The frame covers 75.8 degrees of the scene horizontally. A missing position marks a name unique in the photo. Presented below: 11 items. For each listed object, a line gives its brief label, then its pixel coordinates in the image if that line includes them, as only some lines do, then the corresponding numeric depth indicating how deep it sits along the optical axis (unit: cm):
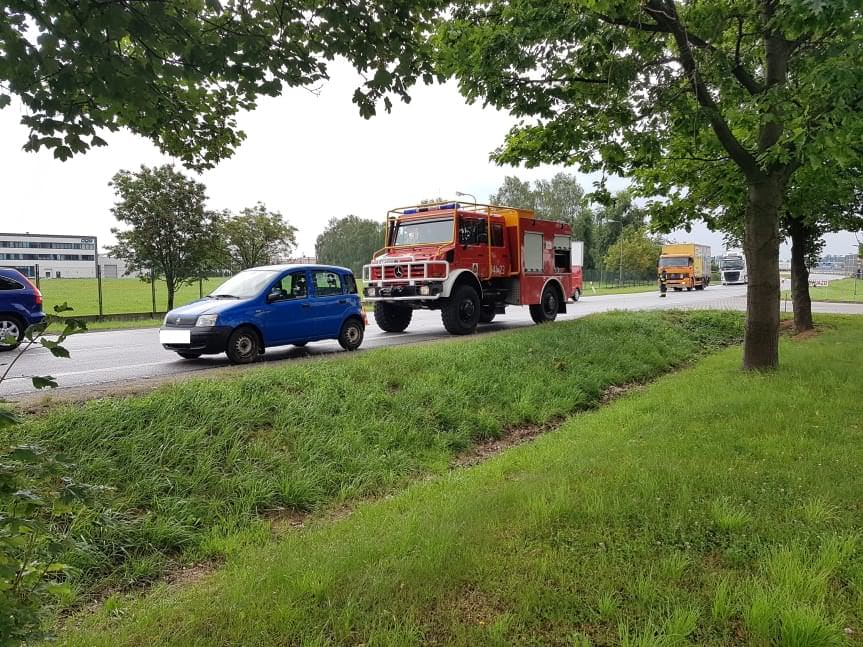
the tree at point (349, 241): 8738
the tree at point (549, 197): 6981
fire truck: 1316
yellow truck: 4494
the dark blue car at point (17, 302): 1139
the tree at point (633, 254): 6106
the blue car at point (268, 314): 886
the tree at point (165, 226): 2009
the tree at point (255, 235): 2634
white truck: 5544
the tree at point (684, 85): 586
